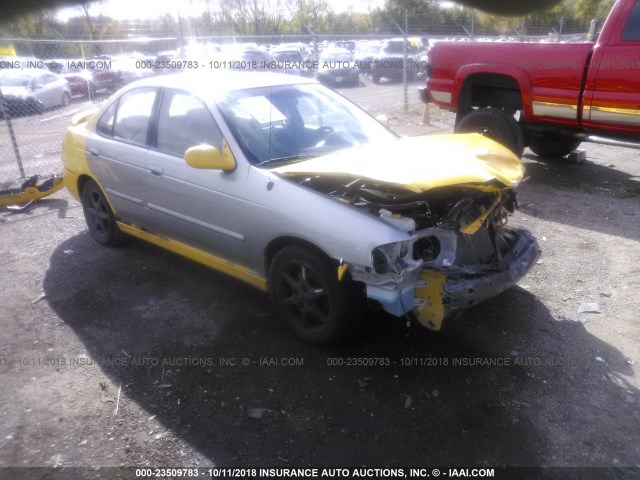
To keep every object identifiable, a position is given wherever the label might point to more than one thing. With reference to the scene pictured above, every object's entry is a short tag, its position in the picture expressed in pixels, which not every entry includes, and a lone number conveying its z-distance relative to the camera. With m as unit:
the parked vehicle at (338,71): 18.19
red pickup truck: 5.62
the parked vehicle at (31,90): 12.03
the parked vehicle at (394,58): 18.14
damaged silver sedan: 3.04
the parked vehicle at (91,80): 13.29
